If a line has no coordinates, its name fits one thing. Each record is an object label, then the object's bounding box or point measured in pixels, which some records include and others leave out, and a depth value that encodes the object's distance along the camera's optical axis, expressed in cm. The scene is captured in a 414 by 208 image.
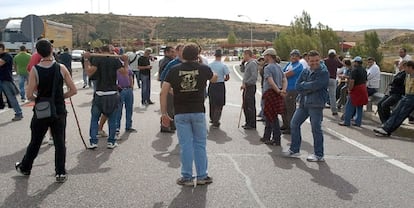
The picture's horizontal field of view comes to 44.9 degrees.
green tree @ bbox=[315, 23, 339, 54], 4522
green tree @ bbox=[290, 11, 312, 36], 4909
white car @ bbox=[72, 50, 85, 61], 5519
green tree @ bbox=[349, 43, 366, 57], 4728
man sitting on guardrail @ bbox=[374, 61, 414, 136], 988
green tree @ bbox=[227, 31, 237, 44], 11520
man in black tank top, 604
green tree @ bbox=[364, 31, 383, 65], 4785
